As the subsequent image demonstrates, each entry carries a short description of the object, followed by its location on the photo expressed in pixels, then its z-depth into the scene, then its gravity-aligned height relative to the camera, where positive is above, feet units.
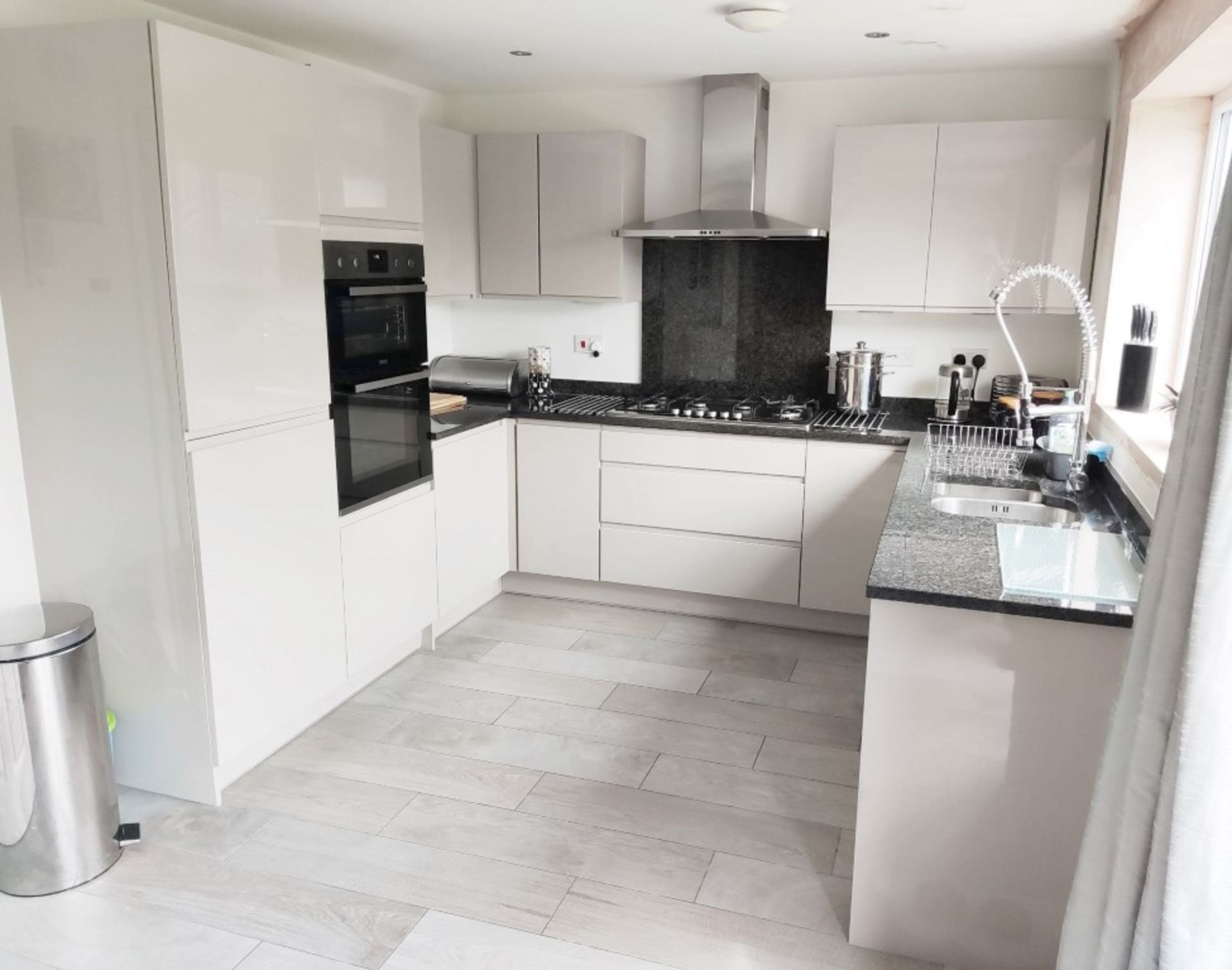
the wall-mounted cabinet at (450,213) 13.37 +1.02
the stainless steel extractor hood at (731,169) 12.97 +1.60
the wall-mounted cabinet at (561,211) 13.74 +1.08
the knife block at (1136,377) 10.17 -0.88
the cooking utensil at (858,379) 13.42 -1.20
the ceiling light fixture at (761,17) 9.53 +2.63
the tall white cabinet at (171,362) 7.82 -0.66
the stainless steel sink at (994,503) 9.51 -2.06
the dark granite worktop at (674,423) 12.55 -1.79
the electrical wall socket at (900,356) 13.75 -0.91
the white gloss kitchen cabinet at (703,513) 13.08 -3.02
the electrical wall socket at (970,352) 13.44 -0.84
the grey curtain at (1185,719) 4.03 -1.84
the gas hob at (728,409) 13.32 -1.66
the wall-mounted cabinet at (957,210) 11.84 +0.99
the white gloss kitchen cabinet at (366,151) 9.70 +1.40
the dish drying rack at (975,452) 10.50 -1.85
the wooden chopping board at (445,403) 13.53 -1.61
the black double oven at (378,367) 10.15 -0.87
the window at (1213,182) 9.65 +1.08
